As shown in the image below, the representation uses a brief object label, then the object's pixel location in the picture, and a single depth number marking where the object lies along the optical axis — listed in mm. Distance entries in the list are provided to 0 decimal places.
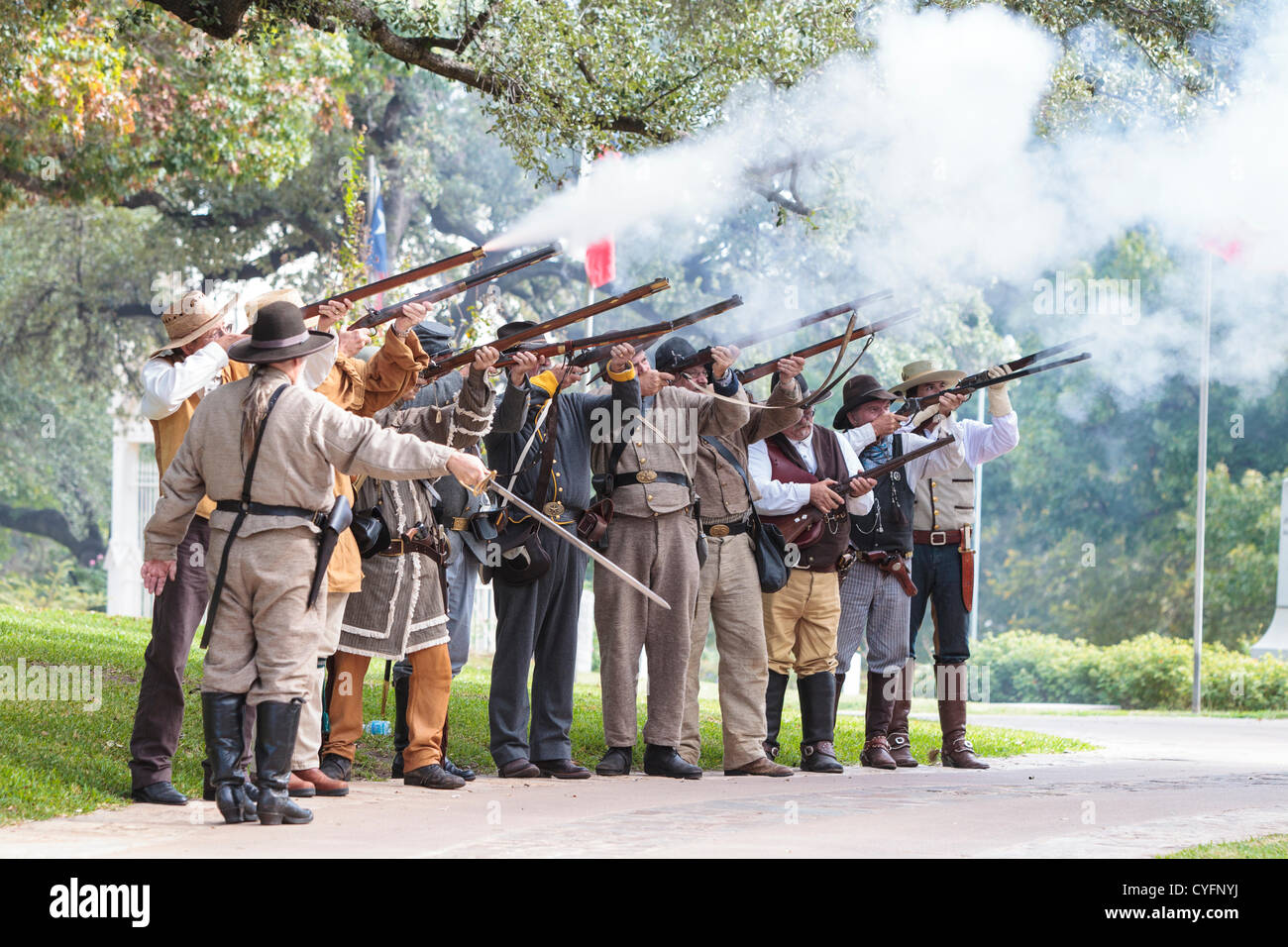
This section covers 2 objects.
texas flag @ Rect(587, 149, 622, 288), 22219
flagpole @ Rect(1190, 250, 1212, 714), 21328
